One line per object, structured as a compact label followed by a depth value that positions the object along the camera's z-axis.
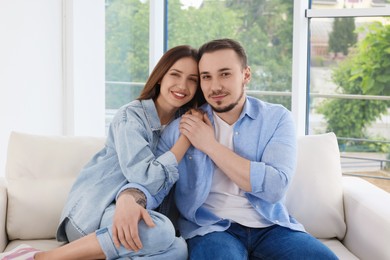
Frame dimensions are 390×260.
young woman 2.07
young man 2.19
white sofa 2.39
